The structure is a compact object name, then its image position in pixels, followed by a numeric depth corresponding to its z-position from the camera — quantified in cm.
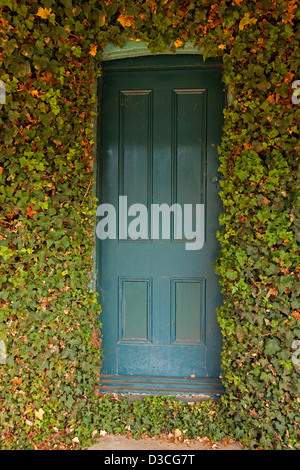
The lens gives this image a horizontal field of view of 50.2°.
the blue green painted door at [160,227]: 253
